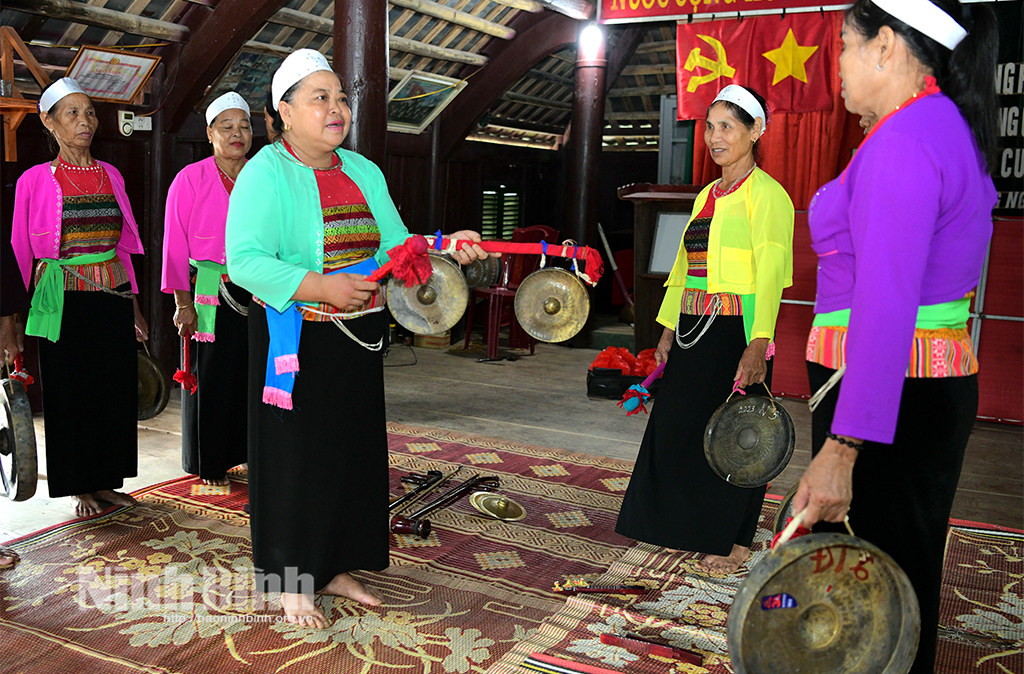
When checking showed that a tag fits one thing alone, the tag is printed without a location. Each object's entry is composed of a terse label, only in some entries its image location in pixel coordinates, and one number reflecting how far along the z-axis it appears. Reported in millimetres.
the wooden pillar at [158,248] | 5906
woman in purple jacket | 1442
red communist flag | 6273
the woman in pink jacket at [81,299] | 3402
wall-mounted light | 8266
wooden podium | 7254
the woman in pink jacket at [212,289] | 3682
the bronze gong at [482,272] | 7613
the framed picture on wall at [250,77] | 6738
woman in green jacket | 2457
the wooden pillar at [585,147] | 8367
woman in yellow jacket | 2934
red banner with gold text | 6137
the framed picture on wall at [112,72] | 5016
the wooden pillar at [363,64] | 4930
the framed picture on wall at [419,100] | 8281
